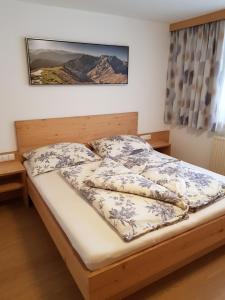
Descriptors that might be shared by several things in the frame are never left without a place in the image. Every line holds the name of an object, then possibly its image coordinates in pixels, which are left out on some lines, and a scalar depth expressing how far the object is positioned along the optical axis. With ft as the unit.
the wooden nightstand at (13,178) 8.20
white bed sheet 4.48
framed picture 8.59
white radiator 9.91
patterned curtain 9.53
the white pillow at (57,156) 8.02
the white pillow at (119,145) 9.36
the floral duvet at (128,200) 5.00
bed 4.40
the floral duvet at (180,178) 6.06
